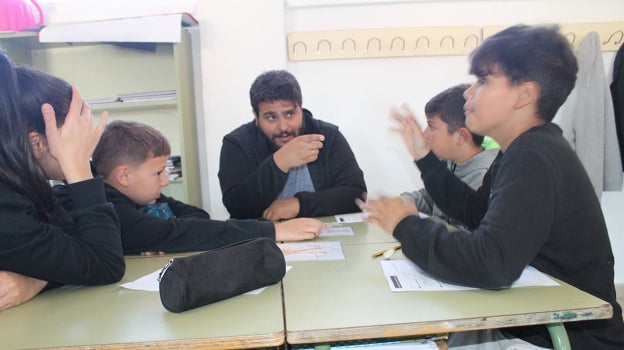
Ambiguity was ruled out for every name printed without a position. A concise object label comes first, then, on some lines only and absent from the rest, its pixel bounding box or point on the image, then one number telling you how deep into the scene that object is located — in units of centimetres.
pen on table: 114
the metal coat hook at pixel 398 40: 261
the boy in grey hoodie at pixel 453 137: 174
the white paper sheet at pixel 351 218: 162
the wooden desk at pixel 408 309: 72
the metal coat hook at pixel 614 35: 257
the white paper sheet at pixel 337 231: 141
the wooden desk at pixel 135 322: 70
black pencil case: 79
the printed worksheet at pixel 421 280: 89
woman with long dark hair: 87
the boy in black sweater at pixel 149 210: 126
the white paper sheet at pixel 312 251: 114
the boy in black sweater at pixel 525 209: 87
